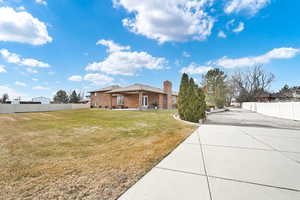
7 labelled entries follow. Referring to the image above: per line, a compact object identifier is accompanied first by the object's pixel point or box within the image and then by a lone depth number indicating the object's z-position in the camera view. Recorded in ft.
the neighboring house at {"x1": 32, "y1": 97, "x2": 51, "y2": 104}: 133.58
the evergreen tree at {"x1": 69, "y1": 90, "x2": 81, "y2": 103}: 138.00
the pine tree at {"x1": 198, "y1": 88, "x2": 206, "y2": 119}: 30.91
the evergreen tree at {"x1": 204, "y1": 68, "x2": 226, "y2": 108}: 83.15
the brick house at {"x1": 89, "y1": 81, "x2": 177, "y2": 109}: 69.31
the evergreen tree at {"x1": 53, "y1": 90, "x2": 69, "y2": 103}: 137.74
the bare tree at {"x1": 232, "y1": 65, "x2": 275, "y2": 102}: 120.98
